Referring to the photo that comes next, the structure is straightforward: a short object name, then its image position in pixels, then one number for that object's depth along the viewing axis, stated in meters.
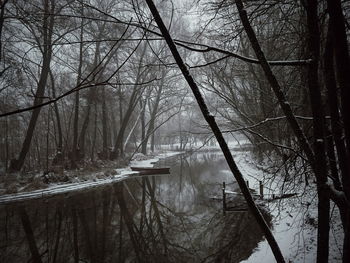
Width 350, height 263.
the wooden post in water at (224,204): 9.56
